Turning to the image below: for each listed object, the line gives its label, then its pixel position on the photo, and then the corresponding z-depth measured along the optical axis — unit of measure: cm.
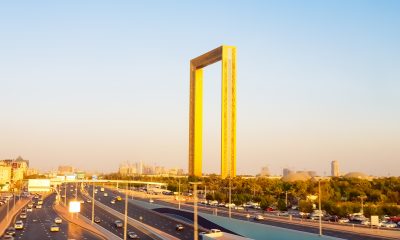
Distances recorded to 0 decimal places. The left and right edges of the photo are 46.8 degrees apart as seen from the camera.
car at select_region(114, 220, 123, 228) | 7519
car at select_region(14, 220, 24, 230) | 7162
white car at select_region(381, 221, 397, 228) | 6856
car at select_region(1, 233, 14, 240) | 5753
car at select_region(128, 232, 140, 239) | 6049
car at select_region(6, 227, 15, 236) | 6344
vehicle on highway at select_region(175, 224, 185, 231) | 6925
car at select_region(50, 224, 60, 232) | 6800
